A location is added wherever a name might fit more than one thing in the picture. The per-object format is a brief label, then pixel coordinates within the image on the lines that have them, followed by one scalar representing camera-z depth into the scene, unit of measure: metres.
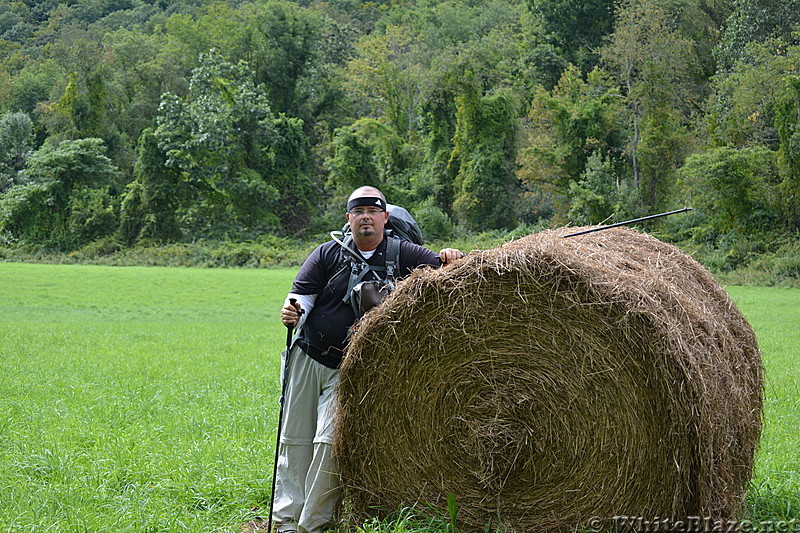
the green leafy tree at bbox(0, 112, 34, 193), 52.28
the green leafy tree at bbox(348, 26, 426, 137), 53.30
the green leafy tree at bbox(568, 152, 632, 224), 38.25
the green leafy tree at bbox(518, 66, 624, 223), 40.22
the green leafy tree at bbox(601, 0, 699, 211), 39.34
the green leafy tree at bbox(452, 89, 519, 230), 44.59
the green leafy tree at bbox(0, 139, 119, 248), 47.69
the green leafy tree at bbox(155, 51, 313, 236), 47.09
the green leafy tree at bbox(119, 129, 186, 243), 47.44
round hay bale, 4.37
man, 5.20
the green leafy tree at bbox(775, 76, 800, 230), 30.53
